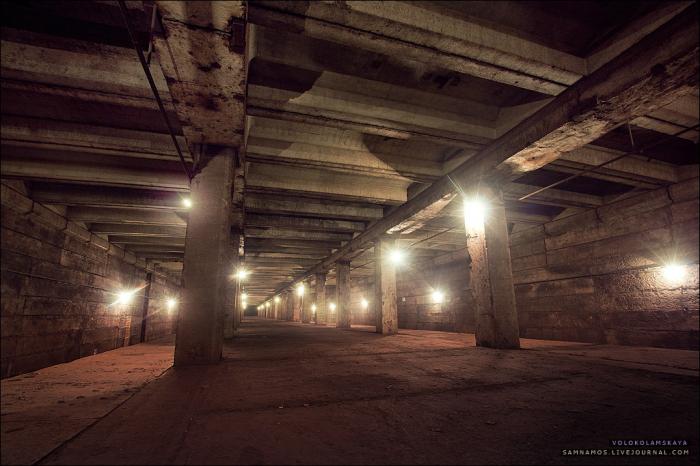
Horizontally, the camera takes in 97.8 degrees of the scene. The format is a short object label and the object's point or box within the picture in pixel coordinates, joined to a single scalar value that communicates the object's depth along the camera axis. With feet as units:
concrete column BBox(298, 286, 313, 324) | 83.01
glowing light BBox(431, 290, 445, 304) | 49.34
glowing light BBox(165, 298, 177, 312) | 56.18
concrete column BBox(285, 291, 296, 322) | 100.27
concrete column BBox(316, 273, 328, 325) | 63.10
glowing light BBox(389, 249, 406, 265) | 37.16
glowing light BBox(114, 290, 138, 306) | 36.82
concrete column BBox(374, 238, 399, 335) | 36.14
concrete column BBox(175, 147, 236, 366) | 14.24
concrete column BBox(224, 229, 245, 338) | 31.78
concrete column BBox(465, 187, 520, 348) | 19.99
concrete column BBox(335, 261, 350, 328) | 48.34
